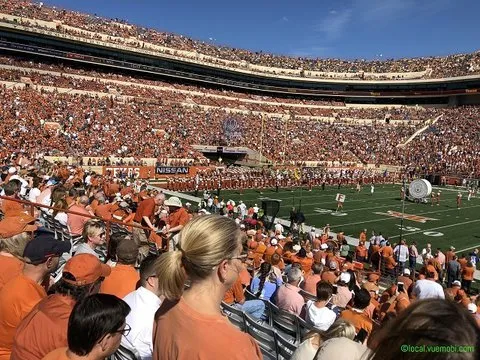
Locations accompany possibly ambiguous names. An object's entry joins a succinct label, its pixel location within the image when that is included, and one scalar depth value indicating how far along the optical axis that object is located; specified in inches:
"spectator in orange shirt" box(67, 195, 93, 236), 285.1
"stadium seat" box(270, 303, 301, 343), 189.3
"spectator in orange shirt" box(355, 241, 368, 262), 556.4
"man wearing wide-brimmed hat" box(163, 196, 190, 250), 313.0
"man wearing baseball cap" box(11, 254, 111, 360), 103.0
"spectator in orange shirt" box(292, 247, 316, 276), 364.2
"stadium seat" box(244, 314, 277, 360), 167.2
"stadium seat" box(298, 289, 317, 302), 253.2
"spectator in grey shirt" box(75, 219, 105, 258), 213.2
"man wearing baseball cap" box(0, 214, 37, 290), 154.6
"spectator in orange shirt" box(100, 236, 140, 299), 162.7
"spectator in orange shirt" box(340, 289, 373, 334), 155.5
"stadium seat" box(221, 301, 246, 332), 183.3
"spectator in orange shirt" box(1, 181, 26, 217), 271.5
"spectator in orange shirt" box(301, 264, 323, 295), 274.8
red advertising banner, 1167.3
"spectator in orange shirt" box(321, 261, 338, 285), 283.3
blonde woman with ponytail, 69.1
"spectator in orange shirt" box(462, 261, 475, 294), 467.4
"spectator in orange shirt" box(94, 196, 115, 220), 352.2
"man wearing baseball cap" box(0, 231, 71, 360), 124.6
